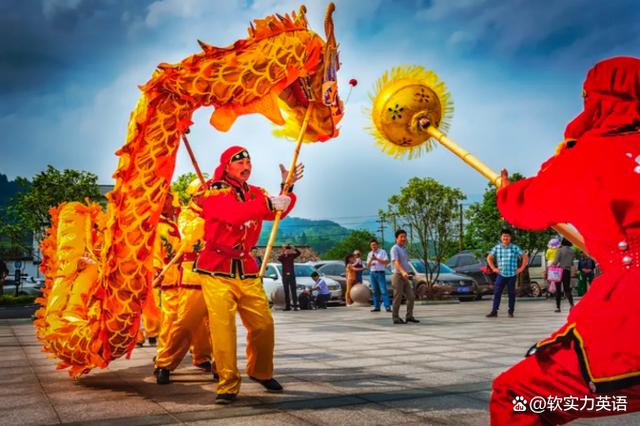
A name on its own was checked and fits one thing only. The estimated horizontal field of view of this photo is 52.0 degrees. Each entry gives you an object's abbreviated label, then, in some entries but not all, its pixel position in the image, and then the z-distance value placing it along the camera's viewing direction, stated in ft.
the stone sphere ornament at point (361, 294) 56.49
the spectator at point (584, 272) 52.75
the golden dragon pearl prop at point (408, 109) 12.14
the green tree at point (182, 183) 87.63
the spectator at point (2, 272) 74.90
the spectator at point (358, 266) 56.90
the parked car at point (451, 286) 63.41
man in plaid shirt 39.34
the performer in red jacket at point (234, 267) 16.57
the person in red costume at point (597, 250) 7.42
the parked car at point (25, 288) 85.30
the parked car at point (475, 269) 70.28
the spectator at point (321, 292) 56.03
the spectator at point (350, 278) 57.47
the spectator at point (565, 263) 43.98
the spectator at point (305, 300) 54.49
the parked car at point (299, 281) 57.57
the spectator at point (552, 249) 47.72
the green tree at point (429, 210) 74.38
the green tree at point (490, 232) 86.99
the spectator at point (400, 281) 37.58
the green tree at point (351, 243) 233.35
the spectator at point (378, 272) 48.19
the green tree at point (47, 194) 101.14
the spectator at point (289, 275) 50.42
